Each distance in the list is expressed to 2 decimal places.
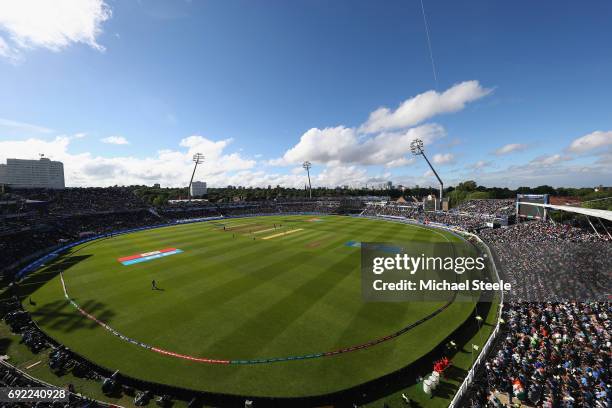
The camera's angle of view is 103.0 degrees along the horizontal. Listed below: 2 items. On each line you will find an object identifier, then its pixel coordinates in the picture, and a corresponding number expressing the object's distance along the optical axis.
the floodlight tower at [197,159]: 103.31
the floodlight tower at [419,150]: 77.62
